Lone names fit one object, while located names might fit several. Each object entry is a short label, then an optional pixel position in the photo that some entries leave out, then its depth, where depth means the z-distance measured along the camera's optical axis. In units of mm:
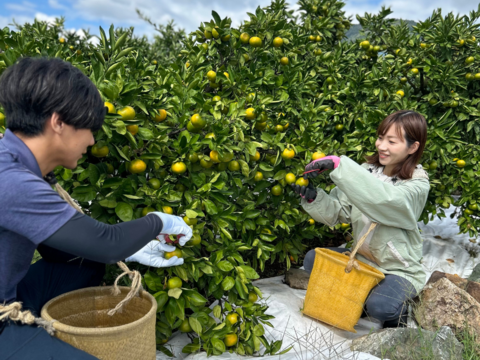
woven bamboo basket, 1215
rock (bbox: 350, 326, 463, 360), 1853
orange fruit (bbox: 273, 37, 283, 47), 2723
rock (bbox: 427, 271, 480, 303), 2541
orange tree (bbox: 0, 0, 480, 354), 1683
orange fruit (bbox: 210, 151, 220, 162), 1823
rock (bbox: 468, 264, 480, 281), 2965
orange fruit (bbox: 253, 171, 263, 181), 2184
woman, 2059
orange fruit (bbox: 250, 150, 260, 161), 2153
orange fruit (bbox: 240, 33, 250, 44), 2635
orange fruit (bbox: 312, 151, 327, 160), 2234
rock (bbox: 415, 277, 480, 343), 2191
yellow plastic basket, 2217
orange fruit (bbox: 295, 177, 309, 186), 2195
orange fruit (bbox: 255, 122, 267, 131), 2254
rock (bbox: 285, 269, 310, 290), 2885
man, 1105
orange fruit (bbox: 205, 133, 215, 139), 1808
